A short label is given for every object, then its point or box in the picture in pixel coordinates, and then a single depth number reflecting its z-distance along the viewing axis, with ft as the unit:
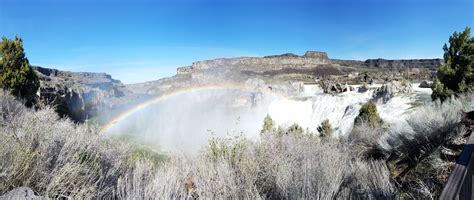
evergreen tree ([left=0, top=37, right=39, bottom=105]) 75.97
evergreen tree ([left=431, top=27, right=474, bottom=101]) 49.73
